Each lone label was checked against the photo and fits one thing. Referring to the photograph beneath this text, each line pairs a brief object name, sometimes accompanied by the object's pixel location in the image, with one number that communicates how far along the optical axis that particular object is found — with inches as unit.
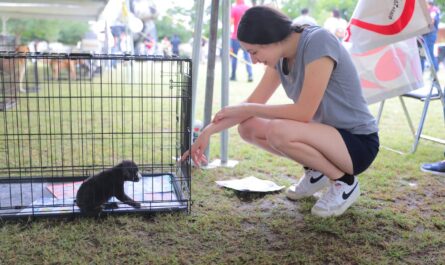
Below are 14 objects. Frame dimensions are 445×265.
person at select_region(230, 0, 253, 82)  281.5
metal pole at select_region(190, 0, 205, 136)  104.7
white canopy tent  173.8
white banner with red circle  102.5
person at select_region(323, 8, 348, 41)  319.9
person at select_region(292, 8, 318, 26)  327.9
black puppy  74.0
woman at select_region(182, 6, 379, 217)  68.1
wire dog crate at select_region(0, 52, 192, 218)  75.2
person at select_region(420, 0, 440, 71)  167.0
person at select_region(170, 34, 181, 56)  622.5
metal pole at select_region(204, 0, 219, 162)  102.5
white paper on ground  90.1
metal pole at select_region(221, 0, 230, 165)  104.9
